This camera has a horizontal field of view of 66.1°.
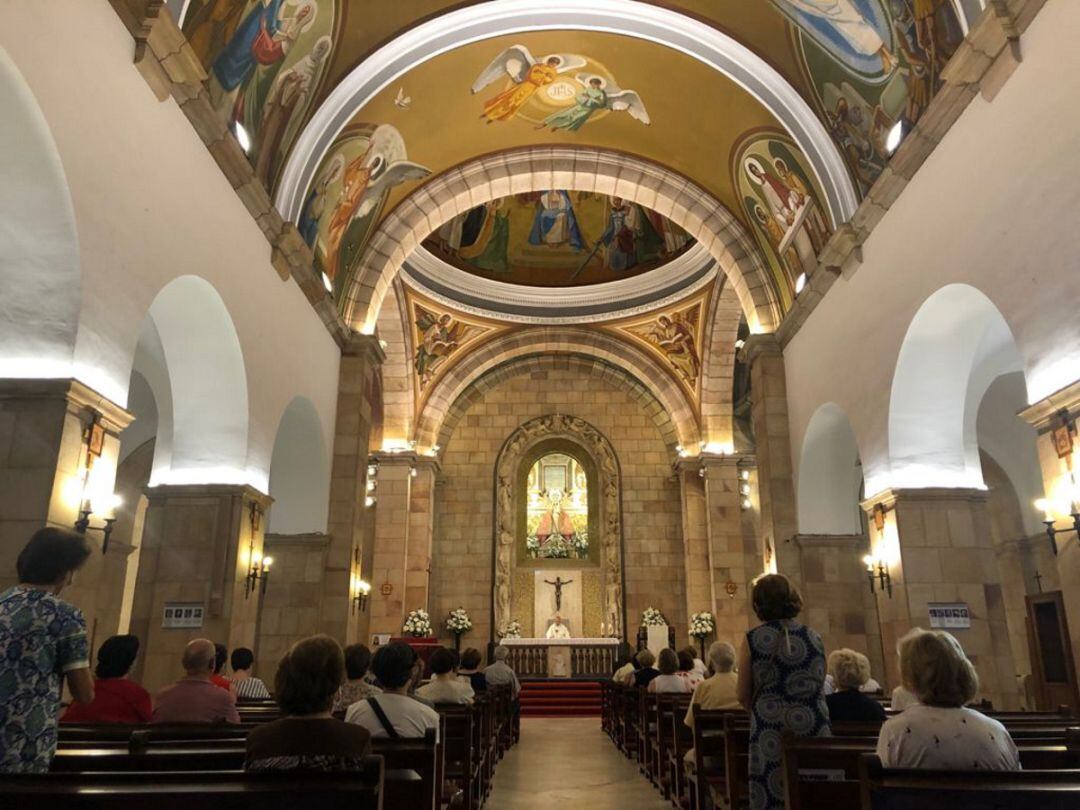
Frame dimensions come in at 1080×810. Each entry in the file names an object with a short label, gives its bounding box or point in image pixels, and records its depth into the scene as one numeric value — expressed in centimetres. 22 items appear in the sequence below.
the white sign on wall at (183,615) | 784
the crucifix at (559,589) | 1959
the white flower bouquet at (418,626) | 1572
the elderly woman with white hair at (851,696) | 437
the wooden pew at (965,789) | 211
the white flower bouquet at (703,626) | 1597
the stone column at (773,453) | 1096
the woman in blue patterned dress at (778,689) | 345
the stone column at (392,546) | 1694
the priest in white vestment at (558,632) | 1838
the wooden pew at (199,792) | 201
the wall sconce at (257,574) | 867
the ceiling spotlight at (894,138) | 785
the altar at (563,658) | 1730
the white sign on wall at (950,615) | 797
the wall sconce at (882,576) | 857
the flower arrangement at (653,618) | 1797
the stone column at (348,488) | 1067
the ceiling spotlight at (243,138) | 783
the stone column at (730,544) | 1620
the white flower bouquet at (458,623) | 1745
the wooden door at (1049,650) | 786
